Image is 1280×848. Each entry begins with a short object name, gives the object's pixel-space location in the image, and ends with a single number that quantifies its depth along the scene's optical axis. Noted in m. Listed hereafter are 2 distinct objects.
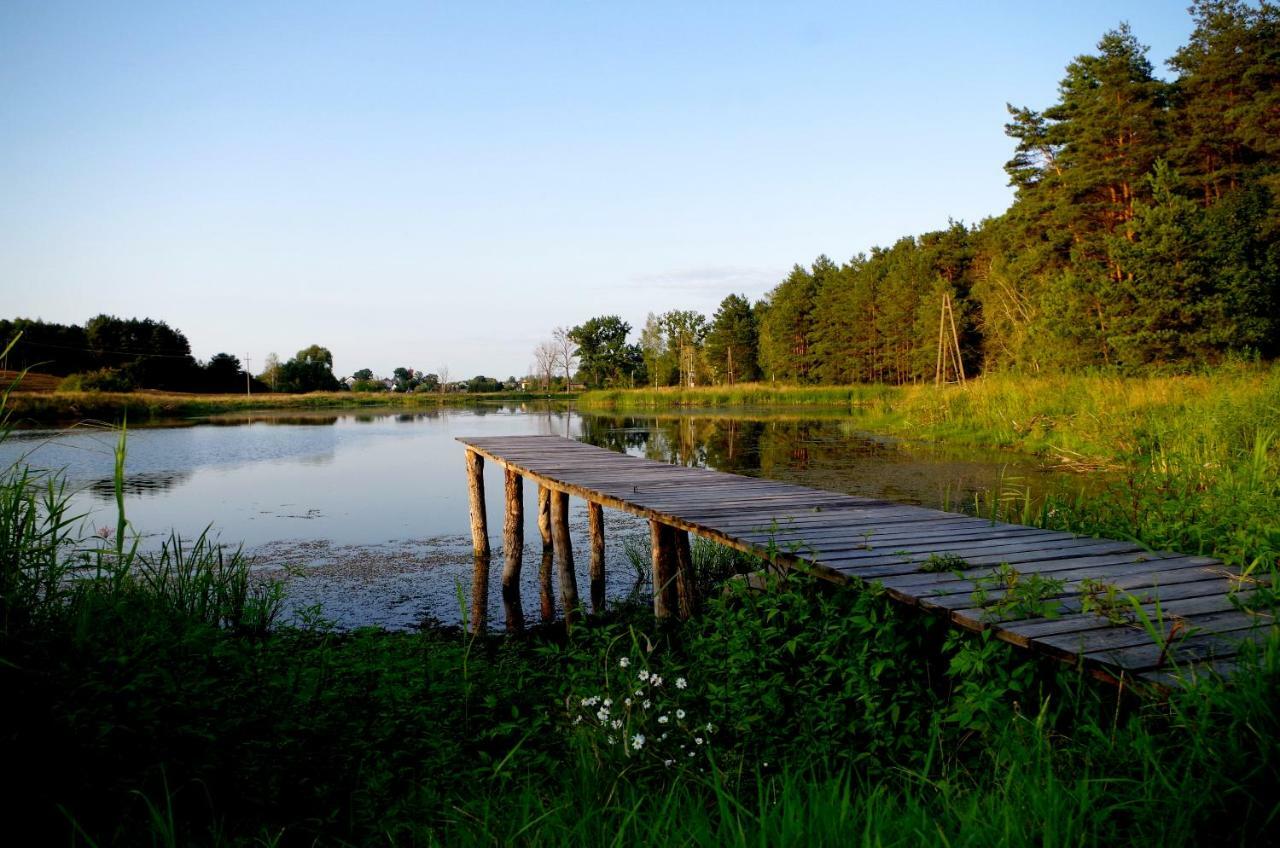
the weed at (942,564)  3.80
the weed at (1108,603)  2.96
